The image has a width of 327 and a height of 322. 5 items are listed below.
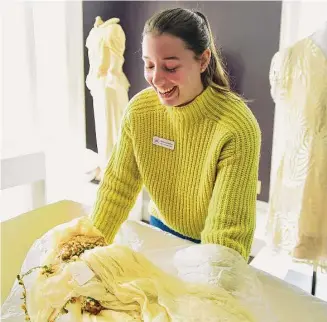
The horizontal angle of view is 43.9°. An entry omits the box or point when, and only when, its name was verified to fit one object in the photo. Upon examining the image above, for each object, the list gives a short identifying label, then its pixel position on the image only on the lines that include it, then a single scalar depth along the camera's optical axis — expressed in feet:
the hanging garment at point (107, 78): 7.59
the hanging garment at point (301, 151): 4.15
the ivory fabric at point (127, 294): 2.23
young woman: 3.01
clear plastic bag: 2.47
